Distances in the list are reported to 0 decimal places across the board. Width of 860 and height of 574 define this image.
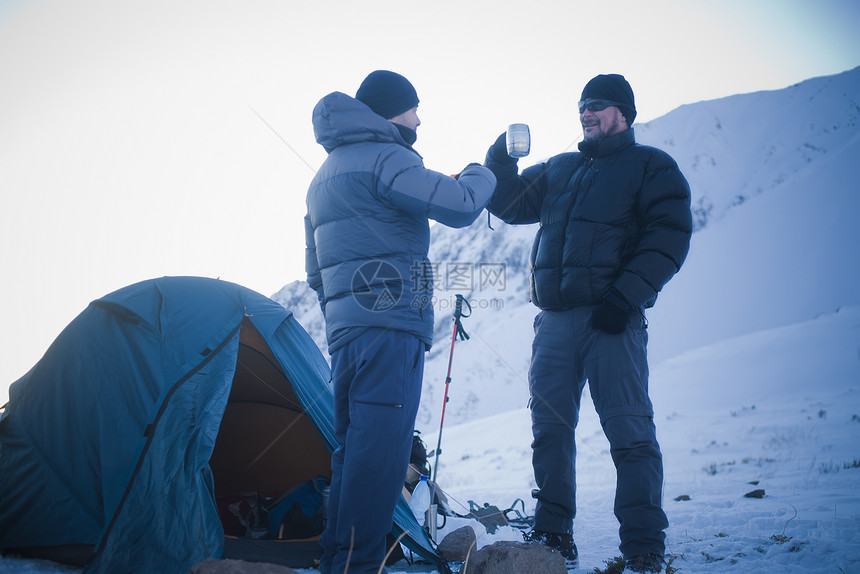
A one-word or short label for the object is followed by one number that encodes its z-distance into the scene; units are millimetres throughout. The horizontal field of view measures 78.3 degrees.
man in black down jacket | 2629
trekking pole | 4146
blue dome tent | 2805
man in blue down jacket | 2146
